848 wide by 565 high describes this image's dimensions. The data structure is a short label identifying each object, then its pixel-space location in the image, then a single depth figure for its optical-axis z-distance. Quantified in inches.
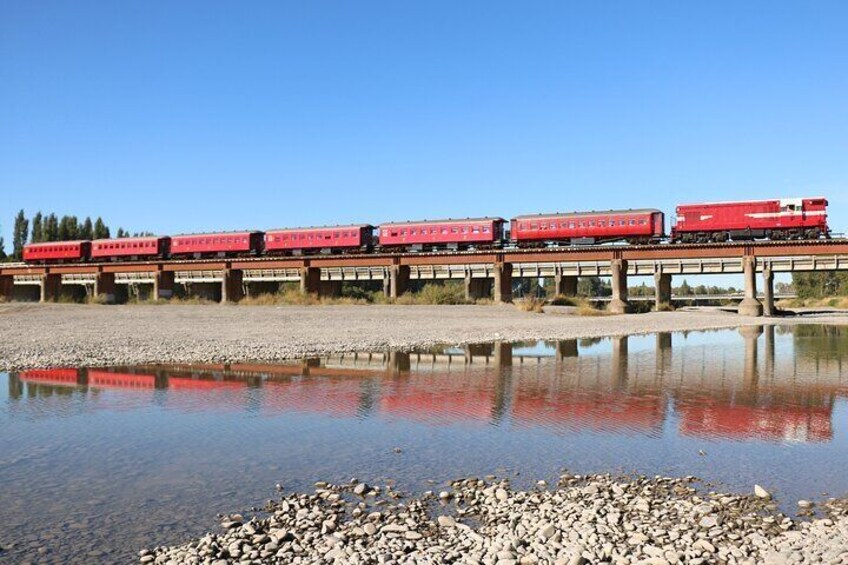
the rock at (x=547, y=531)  224.5
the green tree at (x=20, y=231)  5337.6
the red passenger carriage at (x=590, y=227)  1903.3
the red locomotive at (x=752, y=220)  1727.4
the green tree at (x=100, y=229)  5049.2
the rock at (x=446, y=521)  241.3
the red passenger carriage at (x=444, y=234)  2076.8
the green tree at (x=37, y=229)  4999.8
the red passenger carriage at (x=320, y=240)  2247.8
